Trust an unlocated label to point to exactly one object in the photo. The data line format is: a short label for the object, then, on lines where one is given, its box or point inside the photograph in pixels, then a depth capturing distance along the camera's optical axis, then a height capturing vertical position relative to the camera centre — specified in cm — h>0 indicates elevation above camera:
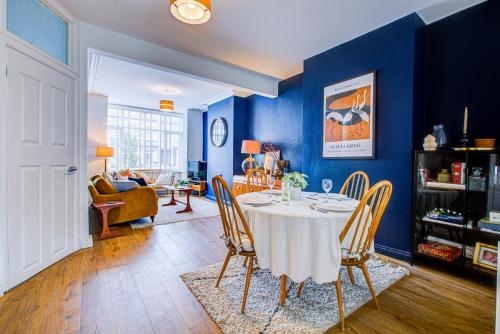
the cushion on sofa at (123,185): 358 -34
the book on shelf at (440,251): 212 -80
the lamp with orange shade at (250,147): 492 +39
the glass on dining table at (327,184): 188 -15
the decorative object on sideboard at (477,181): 203 -12
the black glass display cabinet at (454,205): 202 -36
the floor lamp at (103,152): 560 +28
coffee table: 466 -53
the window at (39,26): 194 +129
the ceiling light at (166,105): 569 +149
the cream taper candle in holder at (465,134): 207 +31
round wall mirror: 594 +89
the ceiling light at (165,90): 508 +171
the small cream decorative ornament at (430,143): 222 +23
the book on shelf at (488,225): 191 -49
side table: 308 -71
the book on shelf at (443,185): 208 -17
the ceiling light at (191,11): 186 +131
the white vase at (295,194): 197 -25
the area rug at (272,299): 146 -101
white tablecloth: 142 -49
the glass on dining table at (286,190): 184 -20
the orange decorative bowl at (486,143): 194 +21
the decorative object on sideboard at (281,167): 449 -3
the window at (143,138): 677 +81
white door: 188 -3
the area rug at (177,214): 385 -96
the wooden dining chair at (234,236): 156 -53
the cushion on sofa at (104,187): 344 -36
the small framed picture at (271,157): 476 +17
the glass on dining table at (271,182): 210 -15
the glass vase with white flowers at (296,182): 191 -14
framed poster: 272 +60
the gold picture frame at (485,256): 192 -76
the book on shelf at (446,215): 209 -46
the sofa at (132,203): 340 -63
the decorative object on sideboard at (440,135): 222 +31
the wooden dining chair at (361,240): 145 -53
